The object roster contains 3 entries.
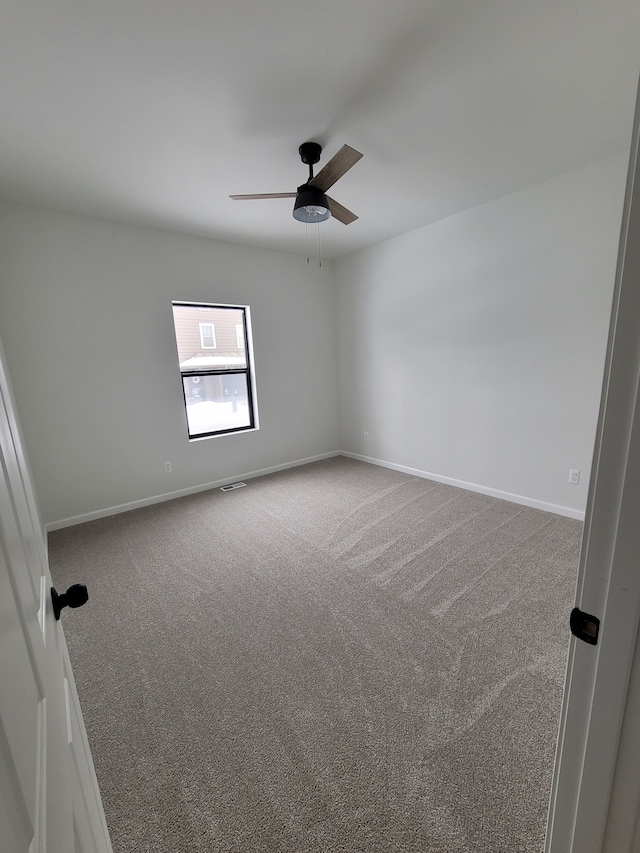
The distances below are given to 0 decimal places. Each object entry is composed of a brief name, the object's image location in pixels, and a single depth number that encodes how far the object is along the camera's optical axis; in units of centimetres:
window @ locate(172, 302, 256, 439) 383
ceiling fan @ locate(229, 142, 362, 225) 202
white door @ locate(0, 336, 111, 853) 37
